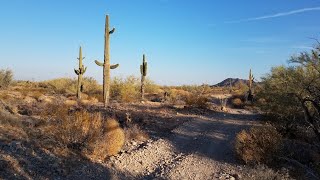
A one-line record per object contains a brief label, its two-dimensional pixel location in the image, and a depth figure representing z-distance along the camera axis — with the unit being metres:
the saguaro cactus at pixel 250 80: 21.48
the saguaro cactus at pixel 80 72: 16.44
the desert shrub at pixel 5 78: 22.34
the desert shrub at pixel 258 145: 6.32
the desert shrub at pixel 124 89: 19.72
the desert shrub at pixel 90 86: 24.10
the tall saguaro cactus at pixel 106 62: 11.60
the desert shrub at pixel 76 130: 6.13
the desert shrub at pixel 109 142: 6.05
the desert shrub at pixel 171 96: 18.57
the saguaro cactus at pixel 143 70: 17.76
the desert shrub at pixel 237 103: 19.73
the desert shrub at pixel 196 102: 15.64
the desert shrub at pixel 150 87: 26.81
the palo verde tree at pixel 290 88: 8.27
